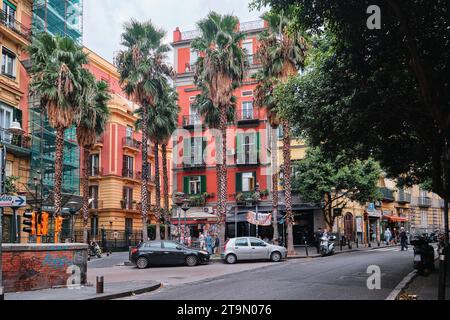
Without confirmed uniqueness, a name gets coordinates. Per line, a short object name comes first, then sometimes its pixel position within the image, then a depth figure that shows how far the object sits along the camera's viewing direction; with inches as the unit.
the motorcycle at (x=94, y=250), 1368.1
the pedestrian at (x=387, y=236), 1705.2
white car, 1043.9
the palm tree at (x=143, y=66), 1273.4
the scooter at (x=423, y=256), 638.8
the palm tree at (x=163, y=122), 1472.7
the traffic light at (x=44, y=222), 730.0
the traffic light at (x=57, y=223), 882.1
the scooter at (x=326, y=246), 1190.1
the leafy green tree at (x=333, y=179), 1385.3
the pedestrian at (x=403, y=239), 1337.4
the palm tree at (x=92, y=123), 1274.6
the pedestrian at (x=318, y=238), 1258.3
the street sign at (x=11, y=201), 493.4
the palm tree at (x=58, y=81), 1057.5
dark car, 979.3
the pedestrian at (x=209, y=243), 1274.2
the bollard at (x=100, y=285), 533.0
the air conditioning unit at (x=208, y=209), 1639.5
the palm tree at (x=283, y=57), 1166.3
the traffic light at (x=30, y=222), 624.5
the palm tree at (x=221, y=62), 1213.1
